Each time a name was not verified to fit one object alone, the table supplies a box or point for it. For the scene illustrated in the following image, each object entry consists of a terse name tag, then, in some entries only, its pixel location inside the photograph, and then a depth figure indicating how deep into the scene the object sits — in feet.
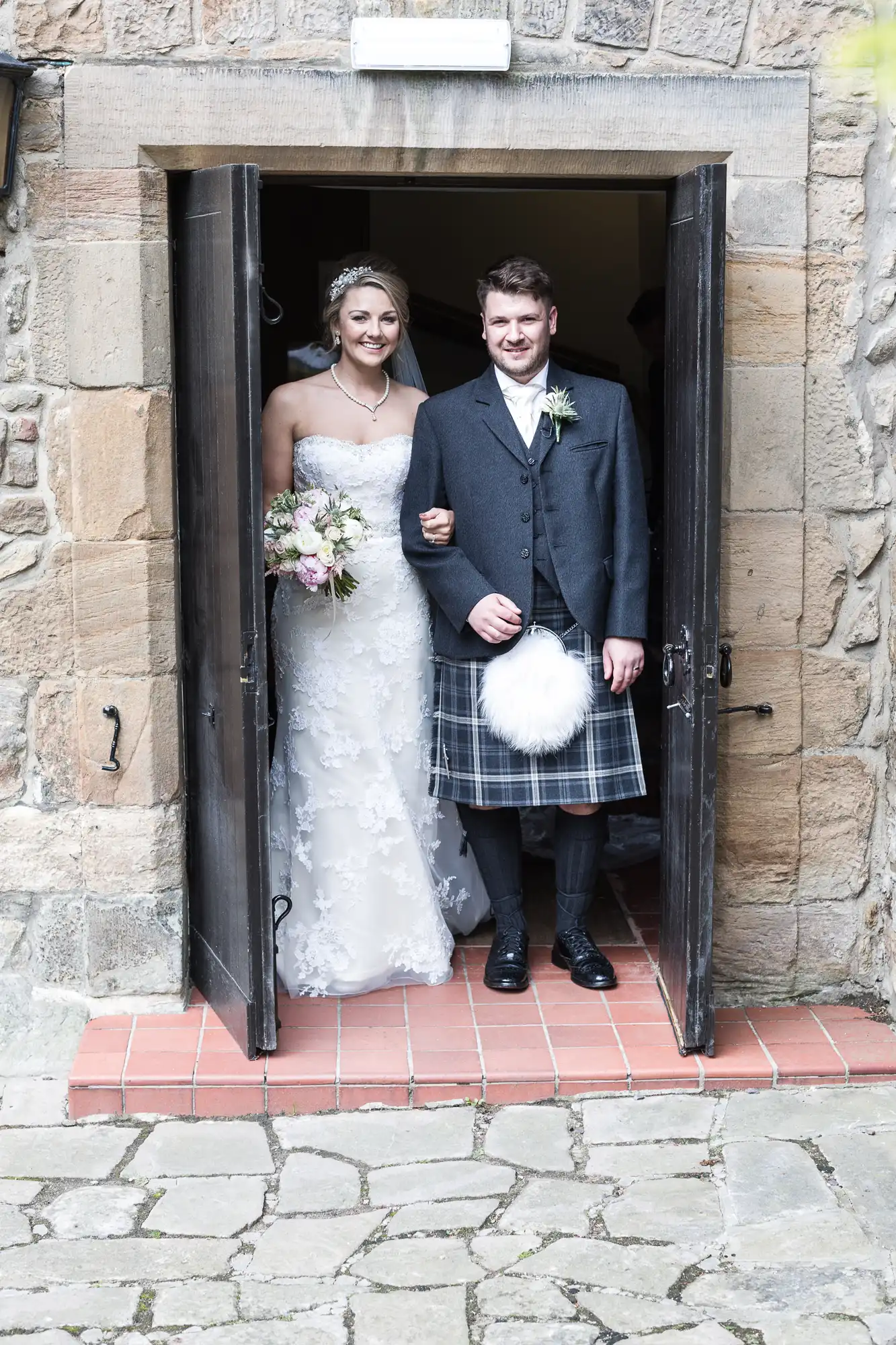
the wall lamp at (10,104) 10.88
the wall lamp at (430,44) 11.12
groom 12.15
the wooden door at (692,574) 10.66
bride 12.46
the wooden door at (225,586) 10.46
